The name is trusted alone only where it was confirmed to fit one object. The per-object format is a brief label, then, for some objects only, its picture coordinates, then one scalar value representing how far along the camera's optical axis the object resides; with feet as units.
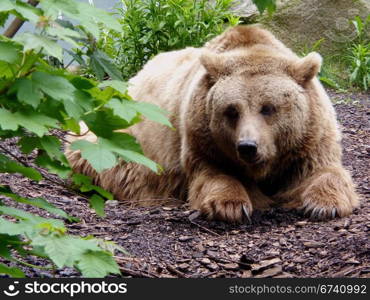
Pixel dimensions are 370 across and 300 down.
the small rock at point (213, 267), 26.55
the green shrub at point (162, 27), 57.52
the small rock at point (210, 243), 29.63
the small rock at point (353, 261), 24.31
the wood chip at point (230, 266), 26.32
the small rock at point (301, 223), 31.86
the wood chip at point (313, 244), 28.07
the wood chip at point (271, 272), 24.97
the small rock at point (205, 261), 27.26
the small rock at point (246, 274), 25.31
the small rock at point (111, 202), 39.68
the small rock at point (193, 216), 33.71
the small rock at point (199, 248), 28.99
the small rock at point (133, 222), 33.13
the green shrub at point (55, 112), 14.02
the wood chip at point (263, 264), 25.80
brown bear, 33.30
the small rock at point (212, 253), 28.09
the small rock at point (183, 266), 26.61
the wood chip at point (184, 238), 30.46
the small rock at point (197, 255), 28.12
